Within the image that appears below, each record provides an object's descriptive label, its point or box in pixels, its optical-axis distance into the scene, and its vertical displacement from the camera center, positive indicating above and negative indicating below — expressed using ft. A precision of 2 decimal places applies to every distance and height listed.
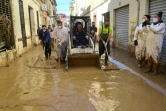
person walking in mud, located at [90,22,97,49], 37.11 +0.51
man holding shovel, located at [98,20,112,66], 22.62 -0.34
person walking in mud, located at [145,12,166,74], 17.68 -0.81
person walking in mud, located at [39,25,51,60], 27.63 -0.80
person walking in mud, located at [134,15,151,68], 20.01 -0.90
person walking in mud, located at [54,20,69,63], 23.75 -0.57
